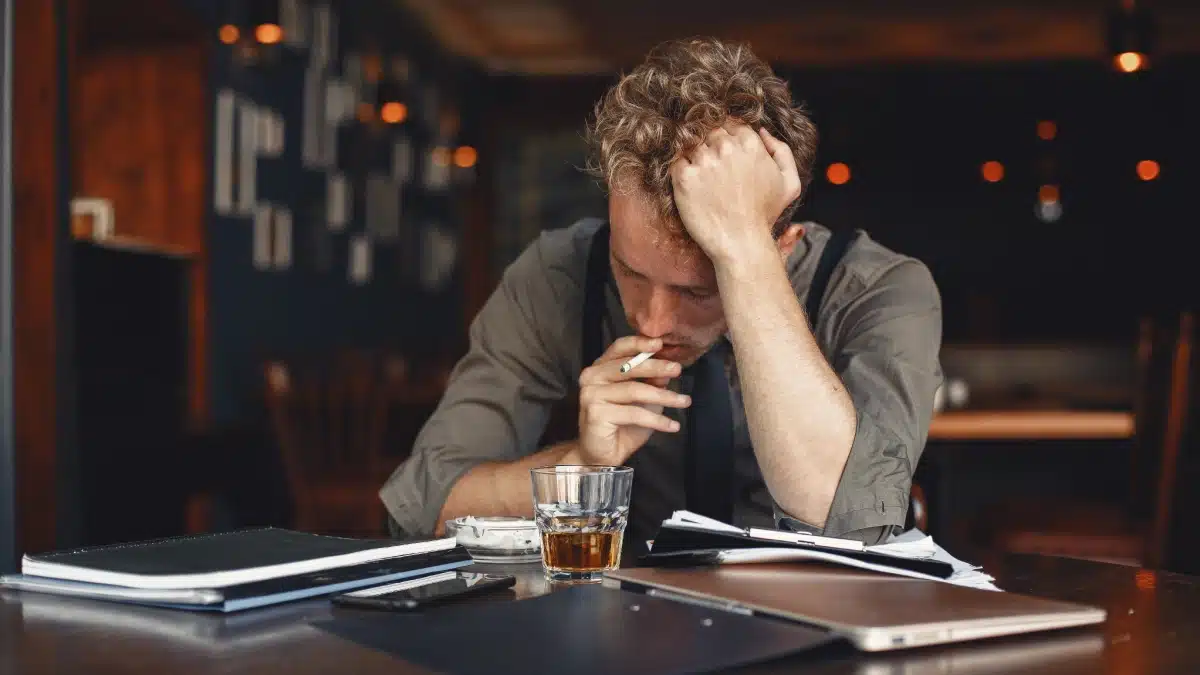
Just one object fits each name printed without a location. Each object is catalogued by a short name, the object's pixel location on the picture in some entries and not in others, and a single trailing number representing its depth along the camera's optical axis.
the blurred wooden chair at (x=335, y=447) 4.34
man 1.36
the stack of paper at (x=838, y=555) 1.05
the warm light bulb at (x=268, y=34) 4.25
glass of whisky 1.12
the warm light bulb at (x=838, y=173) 8.80
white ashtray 1.26
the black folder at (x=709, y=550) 1.05
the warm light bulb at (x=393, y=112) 5.97
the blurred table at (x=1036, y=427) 3.97
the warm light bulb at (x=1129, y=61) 4.34
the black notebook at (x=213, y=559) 0.98
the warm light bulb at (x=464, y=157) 8.59
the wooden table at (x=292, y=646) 0.81
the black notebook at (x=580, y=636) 0.77
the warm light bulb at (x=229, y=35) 5.01
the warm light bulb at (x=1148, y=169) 8.80
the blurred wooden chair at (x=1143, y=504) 2.74
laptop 0.85
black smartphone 0.96
